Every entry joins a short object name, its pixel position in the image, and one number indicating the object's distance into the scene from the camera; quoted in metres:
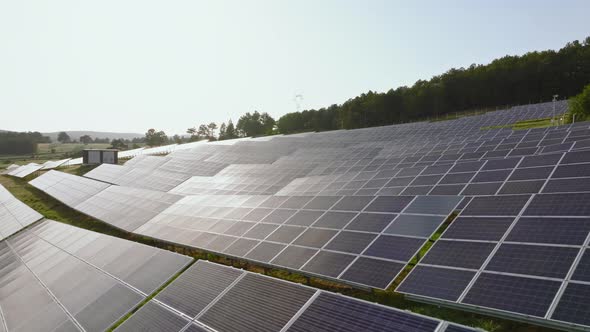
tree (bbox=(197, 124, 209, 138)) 188.71
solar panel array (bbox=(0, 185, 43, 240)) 20.73
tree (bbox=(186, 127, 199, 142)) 184.04
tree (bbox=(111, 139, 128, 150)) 155.12
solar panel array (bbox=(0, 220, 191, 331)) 8.95
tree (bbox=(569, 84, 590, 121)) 44.44
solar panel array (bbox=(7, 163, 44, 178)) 57.16
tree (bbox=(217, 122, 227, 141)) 169.00
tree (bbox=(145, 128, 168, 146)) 161.75
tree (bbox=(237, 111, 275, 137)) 161.38
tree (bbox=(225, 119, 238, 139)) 164.84
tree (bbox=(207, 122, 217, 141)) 189.00
